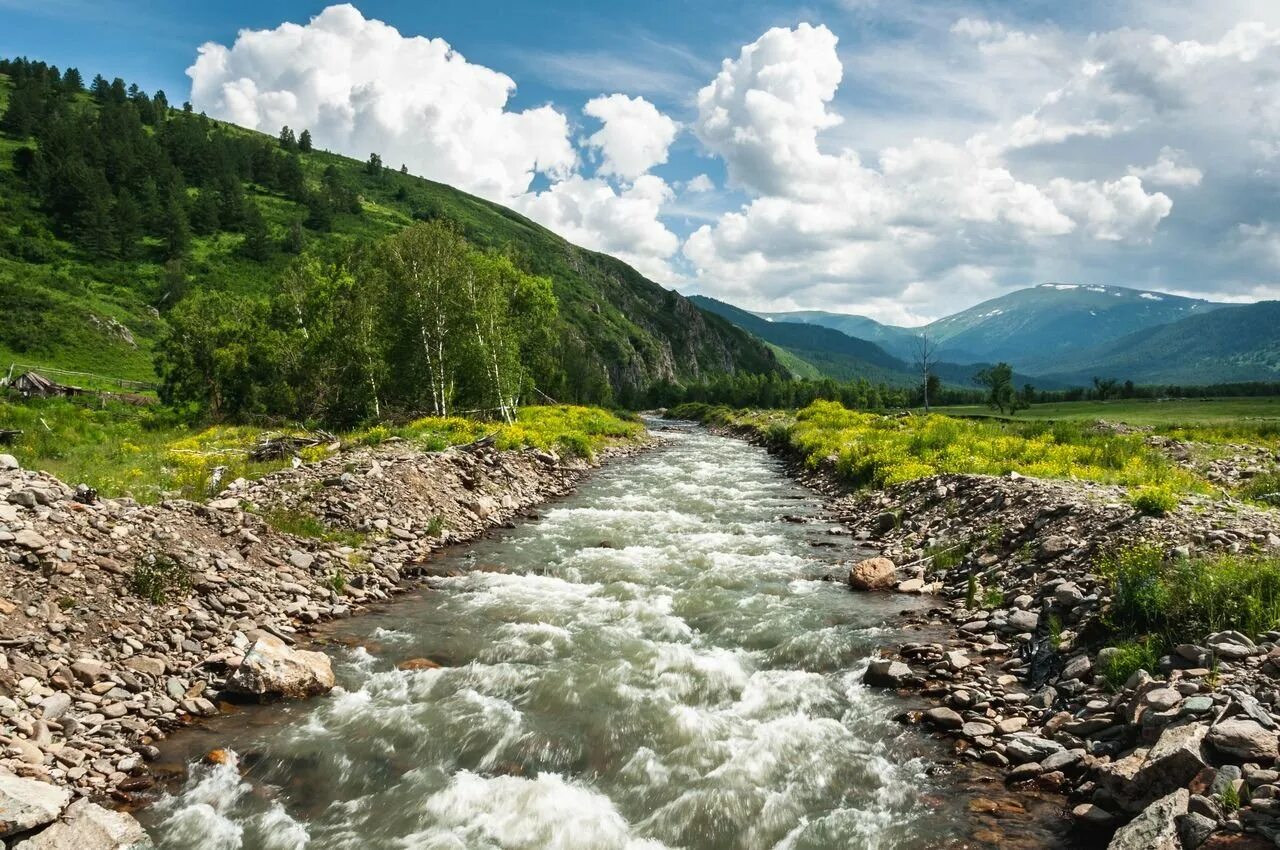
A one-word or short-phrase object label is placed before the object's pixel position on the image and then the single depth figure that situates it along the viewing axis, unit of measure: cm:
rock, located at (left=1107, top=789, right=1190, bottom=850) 647
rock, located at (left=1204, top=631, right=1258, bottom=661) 914
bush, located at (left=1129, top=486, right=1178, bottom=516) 1498
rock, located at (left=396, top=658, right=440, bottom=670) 1232
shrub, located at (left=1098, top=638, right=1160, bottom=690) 994
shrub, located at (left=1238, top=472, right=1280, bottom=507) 1947
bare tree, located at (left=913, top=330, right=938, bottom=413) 9782
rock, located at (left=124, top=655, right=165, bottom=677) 1058
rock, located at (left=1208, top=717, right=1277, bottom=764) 704
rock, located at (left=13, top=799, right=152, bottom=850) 688
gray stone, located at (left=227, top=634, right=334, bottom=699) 1079
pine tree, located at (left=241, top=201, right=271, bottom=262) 12169
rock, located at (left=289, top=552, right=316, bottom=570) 1568
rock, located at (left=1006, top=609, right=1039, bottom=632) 1291
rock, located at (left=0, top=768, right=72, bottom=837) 677
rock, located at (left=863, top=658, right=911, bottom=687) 1173
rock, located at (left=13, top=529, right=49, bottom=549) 1135
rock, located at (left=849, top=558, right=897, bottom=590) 1689
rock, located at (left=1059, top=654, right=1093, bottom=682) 1053
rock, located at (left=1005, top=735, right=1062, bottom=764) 904
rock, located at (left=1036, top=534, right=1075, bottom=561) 1542
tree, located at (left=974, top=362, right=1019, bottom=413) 12781
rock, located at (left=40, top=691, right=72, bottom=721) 894
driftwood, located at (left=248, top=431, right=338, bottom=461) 2766
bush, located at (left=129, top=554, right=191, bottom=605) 1207
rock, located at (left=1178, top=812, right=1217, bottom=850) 636
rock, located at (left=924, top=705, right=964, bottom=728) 1019
